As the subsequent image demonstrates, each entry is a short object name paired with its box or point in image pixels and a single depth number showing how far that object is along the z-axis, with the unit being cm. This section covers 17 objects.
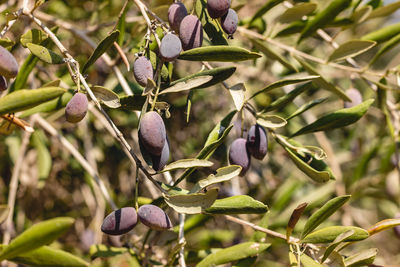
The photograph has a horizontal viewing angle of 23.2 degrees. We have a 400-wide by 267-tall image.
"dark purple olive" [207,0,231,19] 53
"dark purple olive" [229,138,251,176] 58
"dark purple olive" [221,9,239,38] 55
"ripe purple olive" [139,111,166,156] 50
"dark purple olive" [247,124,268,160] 58
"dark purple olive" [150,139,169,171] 52
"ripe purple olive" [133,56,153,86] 52
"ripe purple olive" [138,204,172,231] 51
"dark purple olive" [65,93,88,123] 52
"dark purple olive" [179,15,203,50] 53
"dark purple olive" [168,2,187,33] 55
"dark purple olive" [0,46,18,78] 51
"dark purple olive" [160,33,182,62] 52
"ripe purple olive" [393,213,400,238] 68
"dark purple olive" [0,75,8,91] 53
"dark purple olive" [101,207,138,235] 52
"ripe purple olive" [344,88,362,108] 66
